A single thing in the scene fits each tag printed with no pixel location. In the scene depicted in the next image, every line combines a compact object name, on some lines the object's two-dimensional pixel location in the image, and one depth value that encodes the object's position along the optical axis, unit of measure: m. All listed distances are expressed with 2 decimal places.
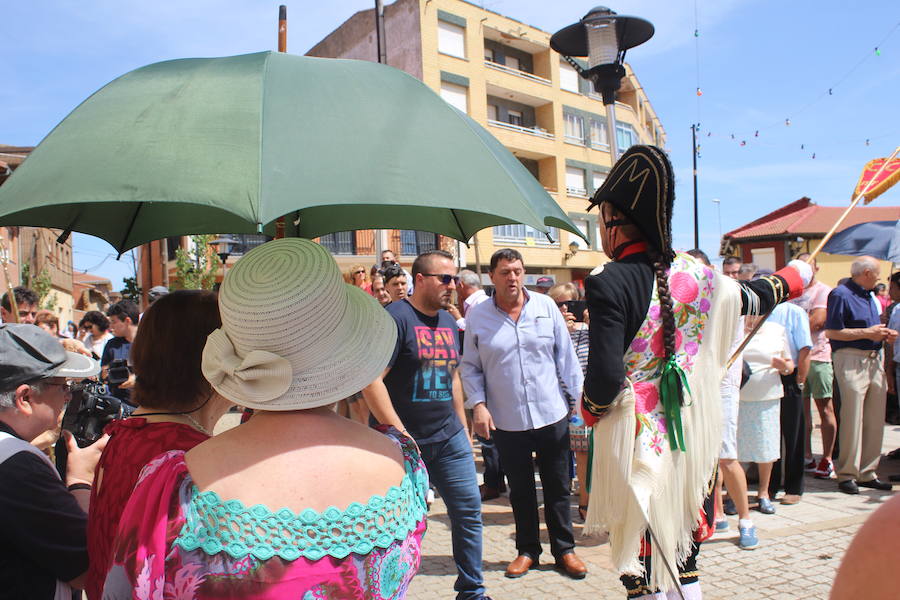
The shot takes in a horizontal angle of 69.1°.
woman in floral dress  1.31
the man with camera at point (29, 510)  1.77
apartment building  29.66
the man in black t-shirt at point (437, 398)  3.84
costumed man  2.63
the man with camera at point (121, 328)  5.93
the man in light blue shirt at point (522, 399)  4.50
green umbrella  1.46
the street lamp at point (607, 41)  4.65
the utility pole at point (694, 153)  33.53
